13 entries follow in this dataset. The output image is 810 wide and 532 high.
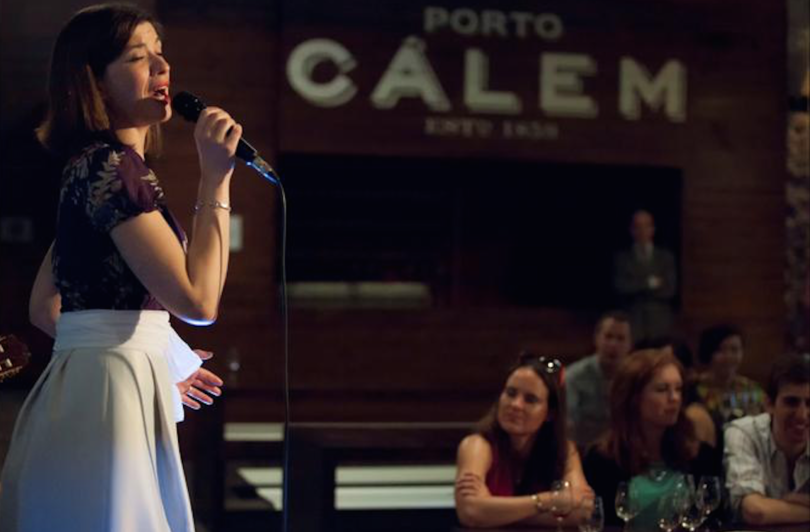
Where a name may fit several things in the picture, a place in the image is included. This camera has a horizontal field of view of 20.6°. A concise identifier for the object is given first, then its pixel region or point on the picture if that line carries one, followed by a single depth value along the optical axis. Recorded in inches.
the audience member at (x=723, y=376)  344.8
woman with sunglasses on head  231.5
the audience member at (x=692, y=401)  277.9
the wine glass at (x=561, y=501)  200.1
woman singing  118.1
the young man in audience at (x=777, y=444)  240.4
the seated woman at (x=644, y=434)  237.1
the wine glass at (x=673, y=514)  195.6
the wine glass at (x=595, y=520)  188.6
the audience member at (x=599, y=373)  354.0
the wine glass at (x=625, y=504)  200.1
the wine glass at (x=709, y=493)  198.8
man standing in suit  478.9
